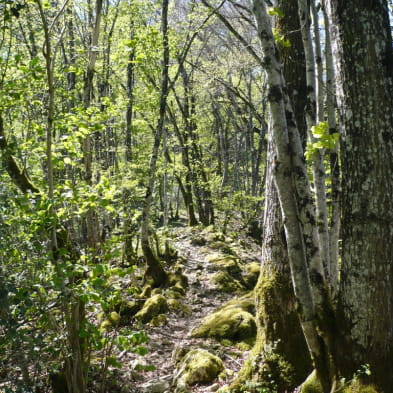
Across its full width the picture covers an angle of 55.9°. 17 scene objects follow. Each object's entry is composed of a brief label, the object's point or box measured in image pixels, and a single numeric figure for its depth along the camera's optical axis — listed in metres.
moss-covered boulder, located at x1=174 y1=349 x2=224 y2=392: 4.85
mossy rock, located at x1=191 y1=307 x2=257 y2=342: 6.23
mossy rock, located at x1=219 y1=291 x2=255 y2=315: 7.11
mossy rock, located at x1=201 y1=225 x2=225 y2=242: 14.26
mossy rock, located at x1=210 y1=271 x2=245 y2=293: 9.48
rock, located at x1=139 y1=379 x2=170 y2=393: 4.86
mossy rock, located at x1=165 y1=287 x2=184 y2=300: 8.74
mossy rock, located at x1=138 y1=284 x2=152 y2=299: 8.81
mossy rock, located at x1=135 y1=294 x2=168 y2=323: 7.59
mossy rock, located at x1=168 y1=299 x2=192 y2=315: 8.09
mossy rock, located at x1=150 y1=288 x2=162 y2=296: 8.91
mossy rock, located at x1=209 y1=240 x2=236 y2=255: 12.77
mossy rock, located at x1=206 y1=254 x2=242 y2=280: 10.73
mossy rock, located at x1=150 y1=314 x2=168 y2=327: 7.34
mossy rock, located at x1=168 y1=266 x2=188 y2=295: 9.35
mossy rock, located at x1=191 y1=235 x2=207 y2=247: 13.75
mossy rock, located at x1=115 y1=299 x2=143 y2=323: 7.74
